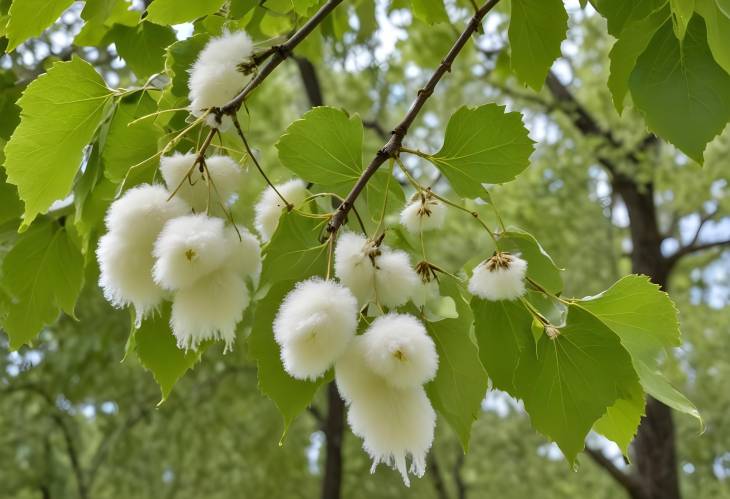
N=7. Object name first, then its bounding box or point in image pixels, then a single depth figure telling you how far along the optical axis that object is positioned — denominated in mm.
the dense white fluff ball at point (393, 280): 674
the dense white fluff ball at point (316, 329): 602
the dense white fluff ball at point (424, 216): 859
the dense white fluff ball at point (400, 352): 593
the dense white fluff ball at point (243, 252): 670
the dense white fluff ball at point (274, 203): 816
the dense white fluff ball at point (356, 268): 675
